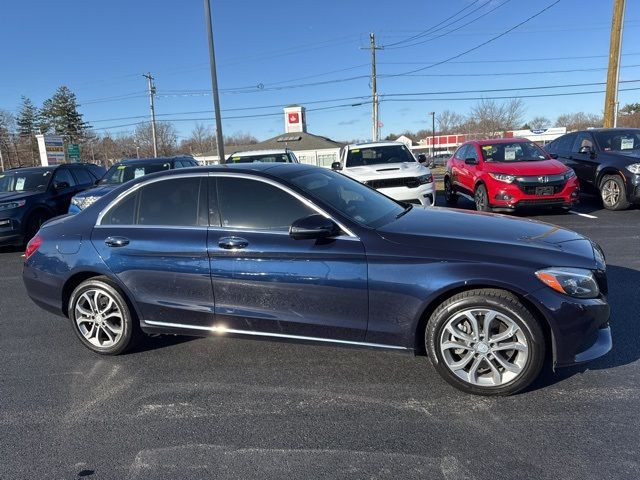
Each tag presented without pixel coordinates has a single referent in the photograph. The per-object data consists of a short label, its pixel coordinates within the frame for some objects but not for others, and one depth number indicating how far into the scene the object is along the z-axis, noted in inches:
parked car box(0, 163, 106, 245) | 363.3
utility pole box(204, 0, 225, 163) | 588.6
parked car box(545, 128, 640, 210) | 362.9
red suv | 350.3
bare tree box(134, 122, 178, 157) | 3038.9
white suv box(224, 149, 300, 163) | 464.8
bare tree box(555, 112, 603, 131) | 3154.5
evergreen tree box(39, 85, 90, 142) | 3056.1
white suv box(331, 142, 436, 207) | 349.3
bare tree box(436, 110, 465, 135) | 3206.2
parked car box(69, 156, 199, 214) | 412.5
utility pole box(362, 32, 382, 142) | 1449.3
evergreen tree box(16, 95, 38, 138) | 3105.3
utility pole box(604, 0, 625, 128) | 594.9
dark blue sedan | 118.2
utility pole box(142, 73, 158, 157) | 1843.8
